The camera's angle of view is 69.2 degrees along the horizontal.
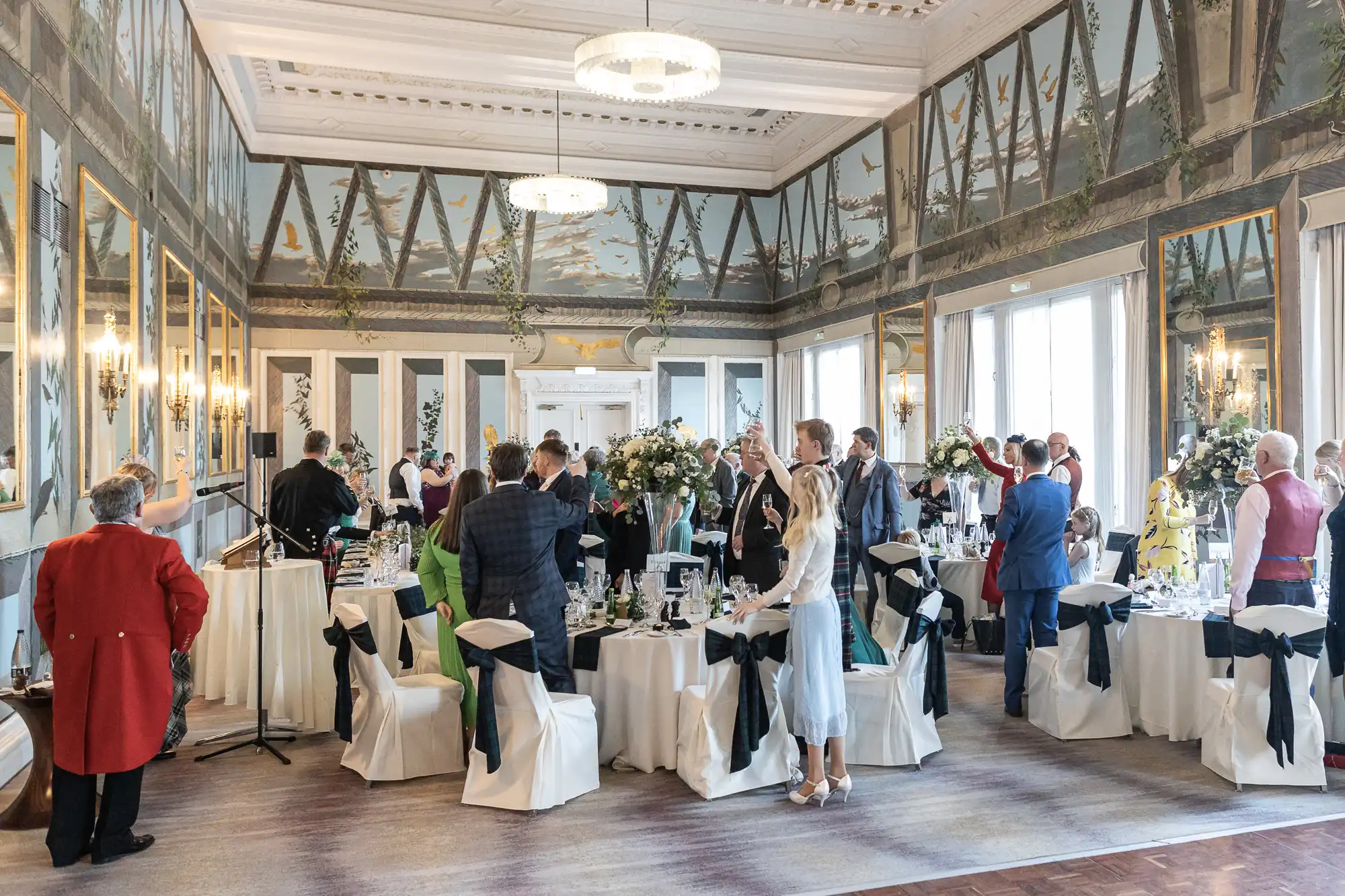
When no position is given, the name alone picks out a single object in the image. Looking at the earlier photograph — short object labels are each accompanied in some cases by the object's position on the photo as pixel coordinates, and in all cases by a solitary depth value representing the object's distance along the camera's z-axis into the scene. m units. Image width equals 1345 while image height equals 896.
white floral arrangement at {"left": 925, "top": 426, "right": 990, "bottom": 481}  8.45
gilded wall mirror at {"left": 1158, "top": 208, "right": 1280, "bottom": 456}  6.91
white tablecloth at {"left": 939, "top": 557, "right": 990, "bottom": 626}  8.07
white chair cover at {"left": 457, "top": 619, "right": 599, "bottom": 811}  4.48
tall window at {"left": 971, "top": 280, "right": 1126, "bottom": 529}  8.92
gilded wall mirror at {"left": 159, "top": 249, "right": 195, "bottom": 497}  7.91
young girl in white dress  6.66
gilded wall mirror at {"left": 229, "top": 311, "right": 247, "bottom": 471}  11.21
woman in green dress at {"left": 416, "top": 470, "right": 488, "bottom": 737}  5.04
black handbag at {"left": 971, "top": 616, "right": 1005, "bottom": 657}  7.95
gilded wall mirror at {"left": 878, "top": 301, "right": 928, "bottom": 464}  11.62
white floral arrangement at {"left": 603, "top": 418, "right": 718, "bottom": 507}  5.73
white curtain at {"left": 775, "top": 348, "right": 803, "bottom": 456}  15.43
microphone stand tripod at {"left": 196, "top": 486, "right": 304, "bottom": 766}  5.24
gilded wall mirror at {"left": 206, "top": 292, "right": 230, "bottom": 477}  10.02
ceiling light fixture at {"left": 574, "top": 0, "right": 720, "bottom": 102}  7.62
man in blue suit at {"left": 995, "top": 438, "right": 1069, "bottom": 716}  6.02
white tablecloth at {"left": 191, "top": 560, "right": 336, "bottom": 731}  5.97
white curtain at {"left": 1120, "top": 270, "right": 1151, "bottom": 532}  8.13
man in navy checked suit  4.73
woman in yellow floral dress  6.19
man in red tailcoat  3.78
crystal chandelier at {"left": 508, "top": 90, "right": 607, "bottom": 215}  11.65
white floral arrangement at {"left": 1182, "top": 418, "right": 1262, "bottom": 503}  5.68
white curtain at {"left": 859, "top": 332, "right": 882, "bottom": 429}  12.53
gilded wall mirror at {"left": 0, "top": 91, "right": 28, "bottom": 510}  4.54
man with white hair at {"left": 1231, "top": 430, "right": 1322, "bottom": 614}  4.99
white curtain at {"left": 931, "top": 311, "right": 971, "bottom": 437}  10.80
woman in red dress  7.77
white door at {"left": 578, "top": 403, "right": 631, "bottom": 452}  15.47
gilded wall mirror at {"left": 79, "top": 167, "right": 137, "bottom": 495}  5.66
